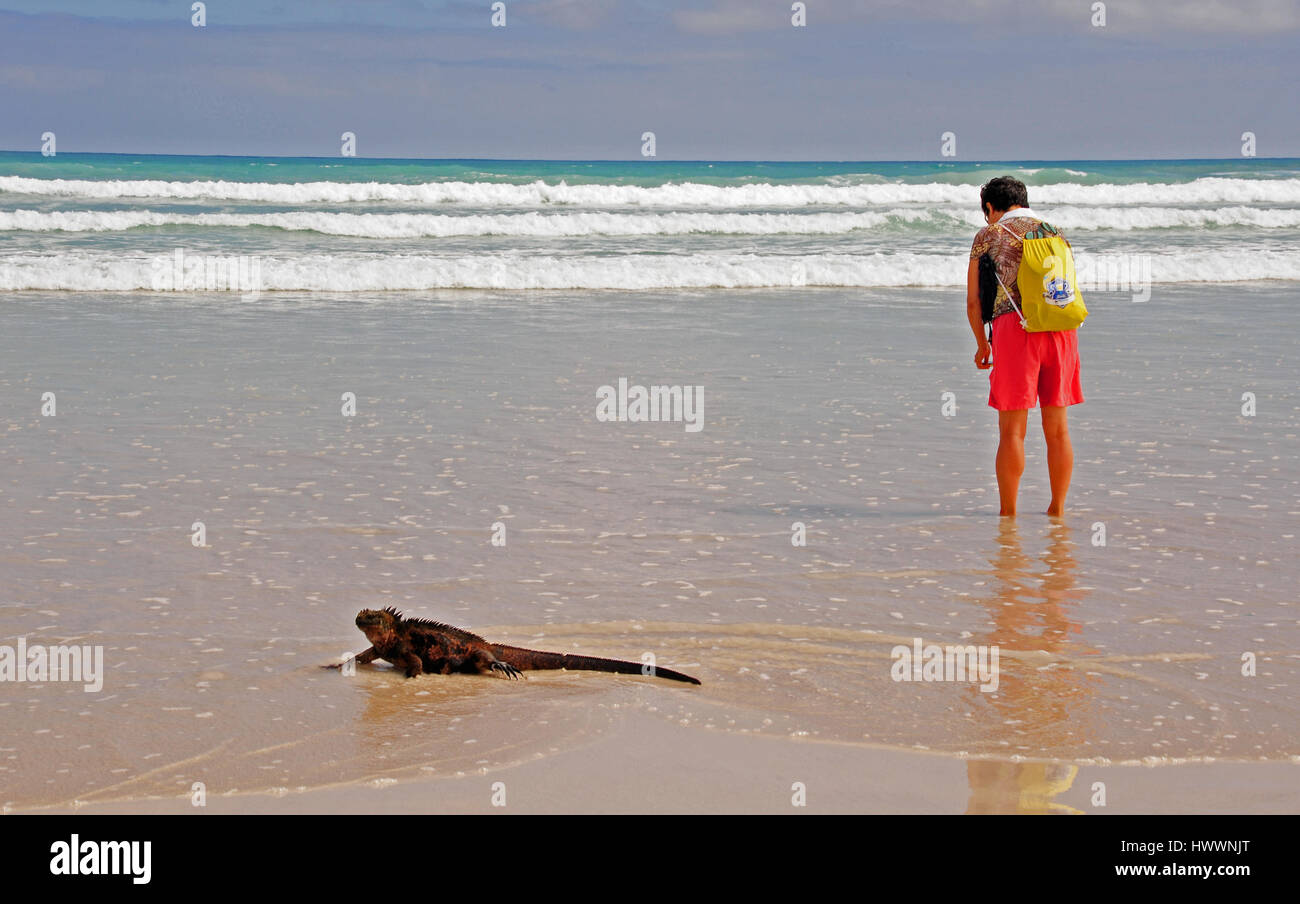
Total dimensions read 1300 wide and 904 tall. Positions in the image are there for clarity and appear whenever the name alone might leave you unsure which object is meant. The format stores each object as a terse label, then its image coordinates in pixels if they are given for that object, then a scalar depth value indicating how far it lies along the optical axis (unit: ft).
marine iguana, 14.29
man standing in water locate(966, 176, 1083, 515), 20.48
